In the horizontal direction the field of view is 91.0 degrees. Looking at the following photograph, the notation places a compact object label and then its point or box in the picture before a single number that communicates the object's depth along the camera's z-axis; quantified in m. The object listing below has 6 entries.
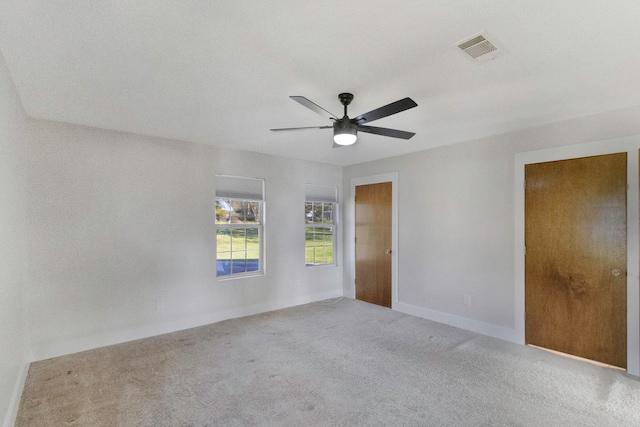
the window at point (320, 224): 5.39
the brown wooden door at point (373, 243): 4.99
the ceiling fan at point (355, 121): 2.13
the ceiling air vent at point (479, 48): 1.79
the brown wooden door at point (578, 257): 2.94
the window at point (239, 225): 4.41
